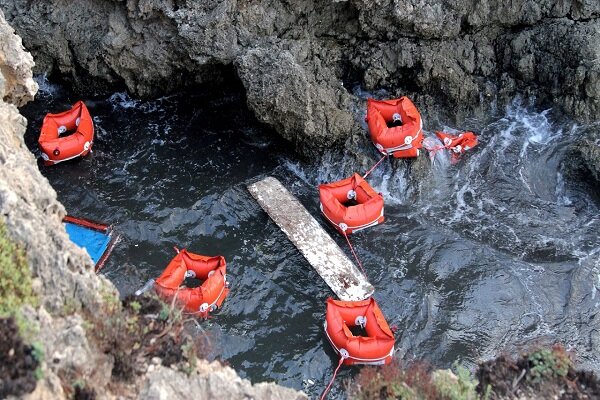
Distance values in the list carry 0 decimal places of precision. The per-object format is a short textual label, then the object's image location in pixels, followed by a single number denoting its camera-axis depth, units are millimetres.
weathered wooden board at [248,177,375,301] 10250
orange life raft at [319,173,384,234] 10906
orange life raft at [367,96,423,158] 11570
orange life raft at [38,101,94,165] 11641
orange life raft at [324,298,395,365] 9137
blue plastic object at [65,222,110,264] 10273
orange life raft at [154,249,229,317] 9416
